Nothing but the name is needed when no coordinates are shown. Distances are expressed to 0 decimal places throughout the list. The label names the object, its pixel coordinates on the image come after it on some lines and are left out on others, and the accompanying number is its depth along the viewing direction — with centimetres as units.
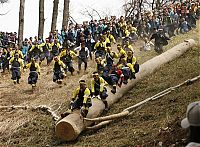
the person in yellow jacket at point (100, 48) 1883
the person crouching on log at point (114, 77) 1431
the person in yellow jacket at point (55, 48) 2102
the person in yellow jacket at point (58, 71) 1723
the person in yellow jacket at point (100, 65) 1606
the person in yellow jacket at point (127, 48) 1775
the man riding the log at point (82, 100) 1168
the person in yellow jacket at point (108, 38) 1983
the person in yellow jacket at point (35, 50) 2075
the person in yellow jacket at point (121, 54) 1584
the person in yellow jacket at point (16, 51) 1960
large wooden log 1122
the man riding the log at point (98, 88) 1266
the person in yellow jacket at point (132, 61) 1531
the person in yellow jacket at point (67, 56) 1842
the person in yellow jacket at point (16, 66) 1798
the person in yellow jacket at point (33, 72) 1702
